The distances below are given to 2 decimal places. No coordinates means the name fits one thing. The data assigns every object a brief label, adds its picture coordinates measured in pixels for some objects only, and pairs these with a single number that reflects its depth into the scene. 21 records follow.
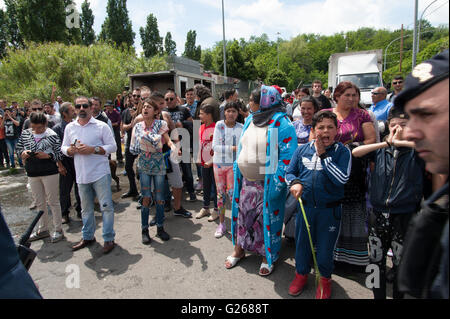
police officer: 0.78
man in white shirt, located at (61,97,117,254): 3.75
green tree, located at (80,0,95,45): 37.78
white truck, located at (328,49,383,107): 12.69
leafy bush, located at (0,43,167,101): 16.88
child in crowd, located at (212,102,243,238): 4.04
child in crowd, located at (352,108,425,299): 2.23
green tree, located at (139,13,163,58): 50.28
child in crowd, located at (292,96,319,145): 3.98
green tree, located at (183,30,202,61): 56.59
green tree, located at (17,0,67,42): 25.53
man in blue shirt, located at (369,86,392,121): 4.90
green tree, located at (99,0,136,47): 38.91
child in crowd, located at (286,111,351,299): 2.54
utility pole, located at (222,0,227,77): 20.25
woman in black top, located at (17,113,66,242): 4.06
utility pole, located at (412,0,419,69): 12.94
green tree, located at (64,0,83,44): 26.00
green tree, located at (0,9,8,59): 32.84
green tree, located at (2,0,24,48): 29.12
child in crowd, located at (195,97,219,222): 4.66
